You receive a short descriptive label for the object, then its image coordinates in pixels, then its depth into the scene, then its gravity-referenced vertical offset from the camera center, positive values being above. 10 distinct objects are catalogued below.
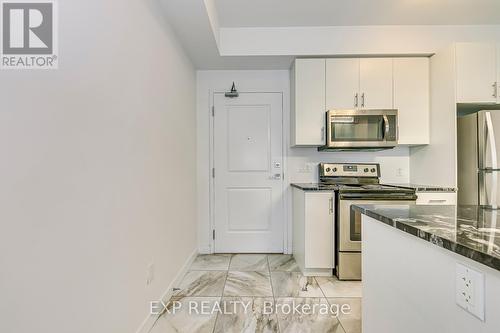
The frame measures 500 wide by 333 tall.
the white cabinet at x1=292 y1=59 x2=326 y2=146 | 2.75 +0.73
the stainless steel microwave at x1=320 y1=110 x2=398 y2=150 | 2.67 +0.41
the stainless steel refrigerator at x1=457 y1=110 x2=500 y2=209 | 2.21 +0.06
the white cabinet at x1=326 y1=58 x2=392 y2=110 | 2.74 +0.91
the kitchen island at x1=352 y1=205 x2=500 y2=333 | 0.61 -0.33
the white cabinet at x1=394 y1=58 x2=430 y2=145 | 2.73 +0.74
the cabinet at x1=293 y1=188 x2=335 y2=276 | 2.46 -0.64
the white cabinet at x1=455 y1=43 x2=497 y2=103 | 2.40 +0.91
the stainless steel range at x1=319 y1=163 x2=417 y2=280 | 2.37 -0.50
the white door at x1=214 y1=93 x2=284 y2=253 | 3.19 -0.08
